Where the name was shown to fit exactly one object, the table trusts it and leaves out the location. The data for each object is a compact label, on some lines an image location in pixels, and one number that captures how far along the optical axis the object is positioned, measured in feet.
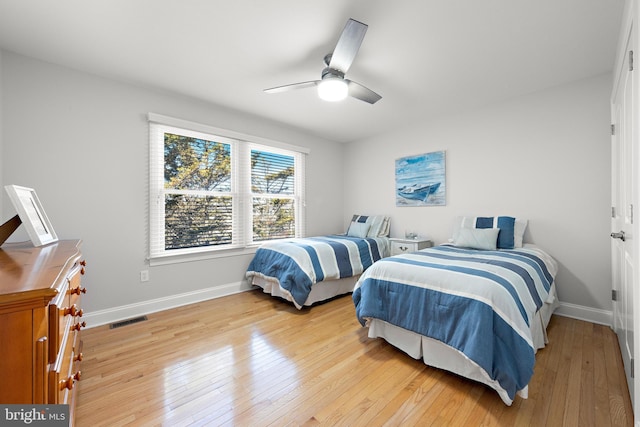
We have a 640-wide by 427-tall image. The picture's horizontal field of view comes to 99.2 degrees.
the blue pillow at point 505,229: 9.55
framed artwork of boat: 12.50
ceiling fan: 5.98
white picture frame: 5.22
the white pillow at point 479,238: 9.46
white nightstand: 12.09
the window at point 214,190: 10.03
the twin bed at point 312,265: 9.81
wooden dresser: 2.39
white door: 5.04
